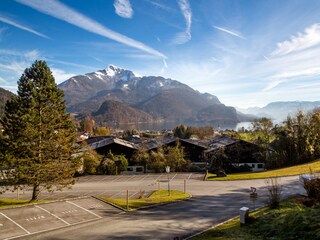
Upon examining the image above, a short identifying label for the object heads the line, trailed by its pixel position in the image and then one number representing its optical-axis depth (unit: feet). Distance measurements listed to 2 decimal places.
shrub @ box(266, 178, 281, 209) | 68.64
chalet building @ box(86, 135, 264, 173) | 197.26
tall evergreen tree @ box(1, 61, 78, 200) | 86.84
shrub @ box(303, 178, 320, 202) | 68.70
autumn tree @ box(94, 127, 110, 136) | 457.76
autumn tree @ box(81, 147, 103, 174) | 181.06
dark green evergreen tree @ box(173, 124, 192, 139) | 399.05
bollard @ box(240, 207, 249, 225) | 58.91
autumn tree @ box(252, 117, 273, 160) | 205.36
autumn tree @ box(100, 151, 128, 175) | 185.68
